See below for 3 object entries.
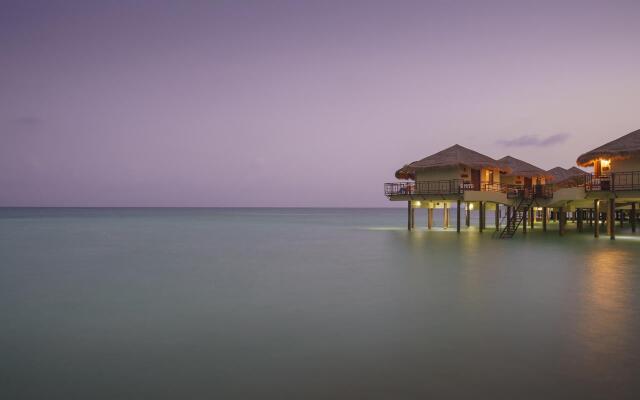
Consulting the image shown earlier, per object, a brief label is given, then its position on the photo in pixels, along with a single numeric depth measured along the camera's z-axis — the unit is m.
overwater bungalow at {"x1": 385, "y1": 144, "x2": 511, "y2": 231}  28.19
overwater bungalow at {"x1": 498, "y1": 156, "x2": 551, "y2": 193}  33.97
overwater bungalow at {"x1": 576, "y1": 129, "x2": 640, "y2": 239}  22.92
